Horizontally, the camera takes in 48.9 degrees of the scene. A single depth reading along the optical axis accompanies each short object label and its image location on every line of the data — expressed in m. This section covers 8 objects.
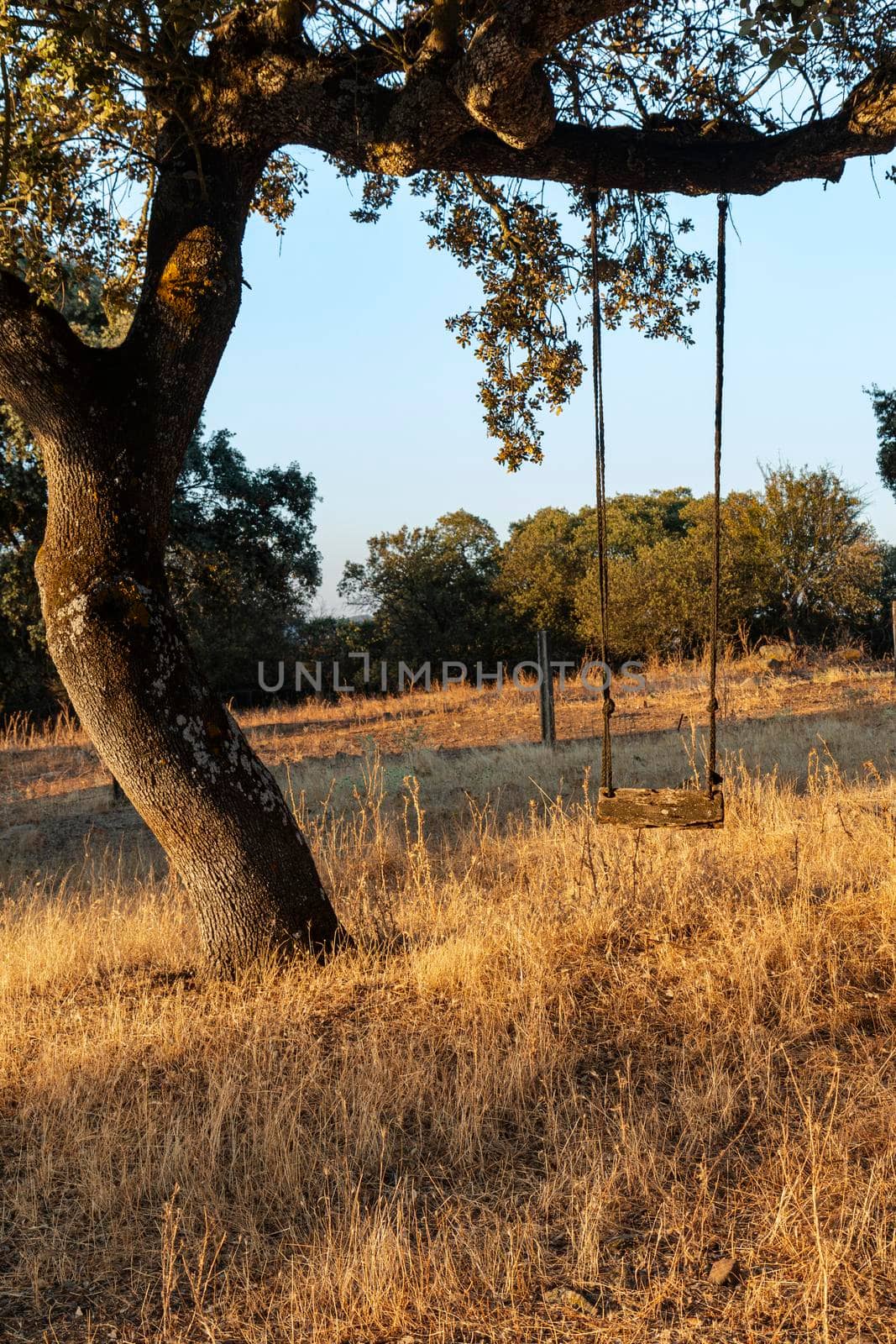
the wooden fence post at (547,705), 13.13
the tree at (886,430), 23.44
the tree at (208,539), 13.16
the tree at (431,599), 28.09
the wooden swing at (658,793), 4.51
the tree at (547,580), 28.95
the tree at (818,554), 25.88
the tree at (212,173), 4.77
